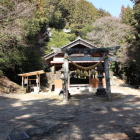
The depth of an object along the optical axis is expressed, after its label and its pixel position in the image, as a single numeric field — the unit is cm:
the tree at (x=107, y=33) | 3184
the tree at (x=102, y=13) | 4671
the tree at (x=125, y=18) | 1598
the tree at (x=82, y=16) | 4166
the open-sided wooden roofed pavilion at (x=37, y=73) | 1702
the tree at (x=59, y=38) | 3597
